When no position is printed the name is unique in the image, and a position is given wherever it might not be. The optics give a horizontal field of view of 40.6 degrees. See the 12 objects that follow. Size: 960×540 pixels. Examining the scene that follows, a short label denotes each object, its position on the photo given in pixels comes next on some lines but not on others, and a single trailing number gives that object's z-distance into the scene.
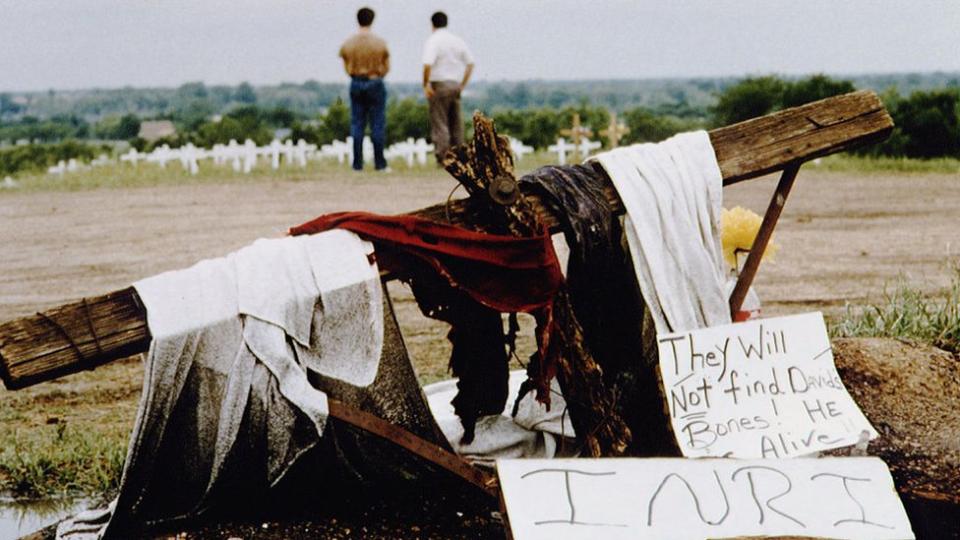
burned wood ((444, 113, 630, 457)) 3.84
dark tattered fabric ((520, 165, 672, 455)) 3.94
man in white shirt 14.92
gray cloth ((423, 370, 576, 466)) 4.36
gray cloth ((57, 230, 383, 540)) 3.68
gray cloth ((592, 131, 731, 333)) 4.06
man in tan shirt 14.89
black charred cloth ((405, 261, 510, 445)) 3.86
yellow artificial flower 4.90
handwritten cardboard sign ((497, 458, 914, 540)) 3.15
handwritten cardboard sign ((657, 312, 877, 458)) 3.94
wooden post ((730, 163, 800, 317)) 4.38
